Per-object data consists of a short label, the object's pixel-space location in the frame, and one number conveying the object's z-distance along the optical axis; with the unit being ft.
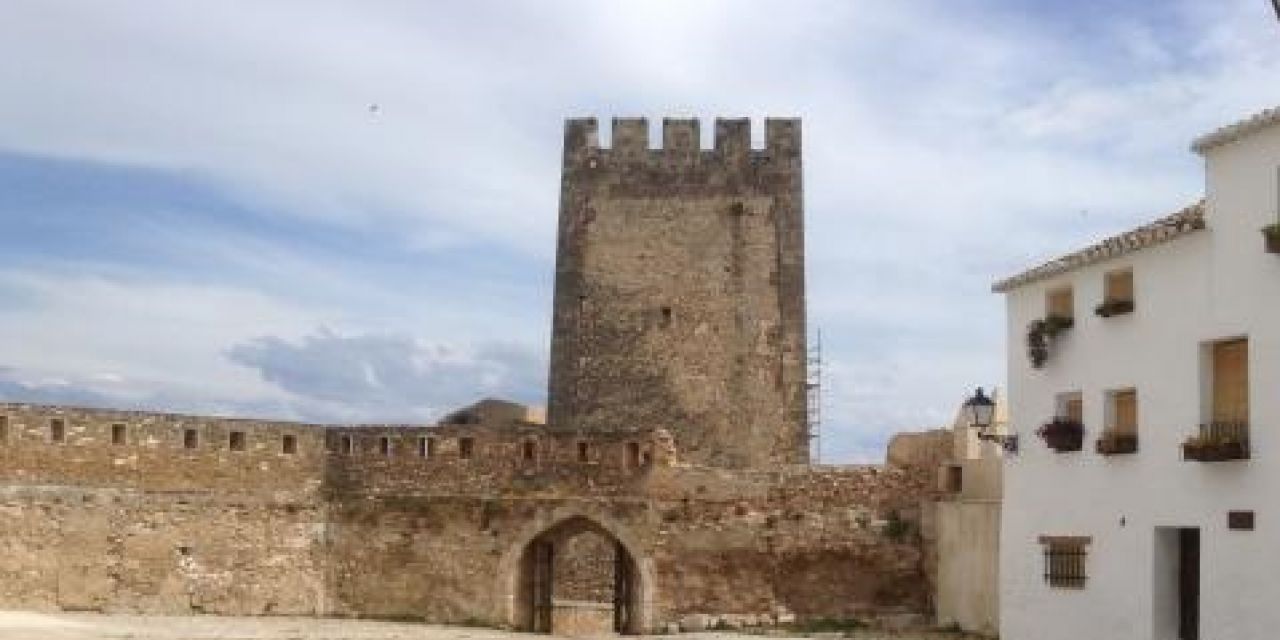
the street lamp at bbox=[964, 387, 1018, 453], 81.87
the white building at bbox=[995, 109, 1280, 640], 68.54
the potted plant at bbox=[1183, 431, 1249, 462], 68.74
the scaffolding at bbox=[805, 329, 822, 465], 136.15
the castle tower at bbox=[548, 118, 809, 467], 130.62
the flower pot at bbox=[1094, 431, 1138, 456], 77.00
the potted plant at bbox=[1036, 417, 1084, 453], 81.92
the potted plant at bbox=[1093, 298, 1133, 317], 78.23
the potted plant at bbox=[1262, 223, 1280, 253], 66.54
